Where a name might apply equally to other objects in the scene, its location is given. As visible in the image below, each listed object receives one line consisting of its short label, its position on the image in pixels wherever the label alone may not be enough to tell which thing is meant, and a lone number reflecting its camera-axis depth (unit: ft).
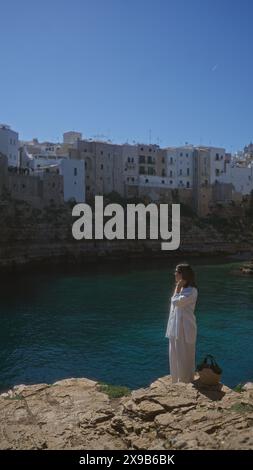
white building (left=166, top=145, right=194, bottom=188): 258.16
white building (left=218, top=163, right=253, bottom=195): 278.30
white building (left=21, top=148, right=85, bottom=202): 203.51
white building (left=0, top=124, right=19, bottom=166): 196.88
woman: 25.95
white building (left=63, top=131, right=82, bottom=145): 255.39
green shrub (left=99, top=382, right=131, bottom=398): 27.43
